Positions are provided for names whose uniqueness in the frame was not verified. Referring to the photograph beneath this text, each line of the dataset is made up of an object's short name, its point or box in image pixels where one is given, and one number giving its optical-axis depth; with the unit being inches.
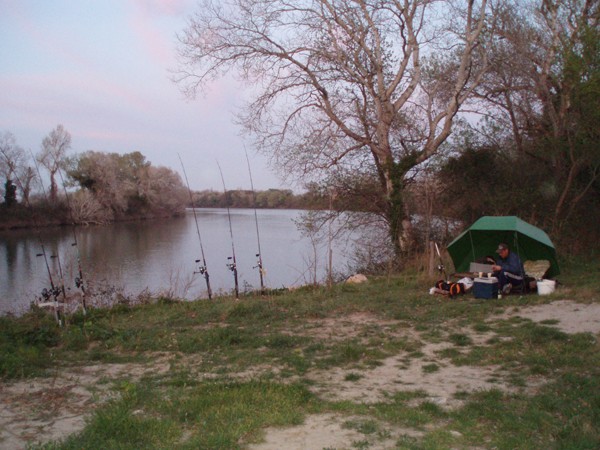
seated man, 393.4
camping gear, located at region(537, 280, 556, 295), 384.2
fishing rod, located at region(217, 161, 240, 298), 456.4
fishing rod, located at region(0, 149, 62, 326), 319.6
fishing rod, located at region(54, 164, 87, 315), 352.5
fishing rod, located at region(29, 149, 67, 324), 352.2
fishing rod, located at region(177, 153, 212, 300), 453.4
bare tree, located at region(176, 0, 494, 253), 633.6
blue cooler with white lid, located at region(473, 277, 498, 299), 384.2
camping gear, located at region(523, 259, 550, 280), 425.4
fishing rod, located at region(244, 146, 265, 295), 468.0
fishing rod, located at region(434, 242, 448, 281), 453.9
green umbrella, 431.5
